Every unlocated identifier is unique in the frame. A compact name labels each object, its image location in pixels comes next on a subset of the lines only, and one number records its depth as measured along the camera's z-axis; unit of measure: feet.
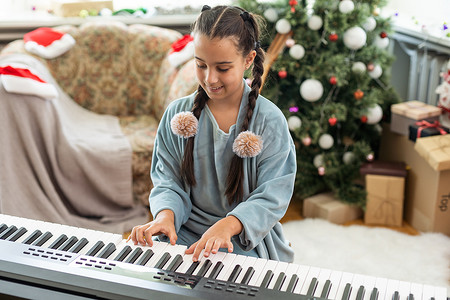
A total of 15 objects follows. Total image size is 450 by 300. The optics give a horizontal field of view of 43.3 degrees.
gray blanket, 9.52
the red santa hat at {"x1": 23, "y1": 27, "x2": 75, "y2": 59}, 11.60
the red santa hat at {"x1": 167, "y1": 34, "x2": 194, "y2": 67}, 11.43
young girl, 4.68
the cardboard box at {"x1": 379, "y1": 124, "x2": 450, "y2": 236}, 9.83
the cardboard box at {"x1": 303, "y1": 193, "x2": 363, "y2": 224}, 10.69
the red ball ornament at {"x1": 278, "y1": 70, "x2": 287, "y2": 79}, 10.55
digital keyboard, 3.71
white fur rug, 8.92
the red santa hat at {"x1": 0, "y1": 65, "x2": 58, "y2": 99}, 9.40
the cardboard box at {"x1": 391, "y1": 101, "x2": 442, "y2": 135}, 10.40
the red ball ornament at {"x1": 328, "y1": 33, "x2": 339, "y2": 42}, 10.42
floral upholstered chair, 11.99
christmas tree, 10.41
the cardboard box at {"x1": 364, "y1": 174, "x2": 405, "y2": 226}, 10.41
